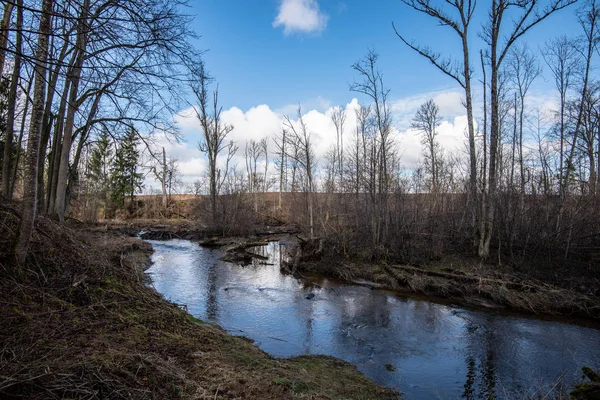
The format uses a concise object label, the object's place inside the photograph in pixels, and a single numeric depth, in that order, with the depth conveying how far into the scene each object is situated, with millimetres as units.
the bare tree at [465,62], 14459
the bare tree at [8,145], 10148
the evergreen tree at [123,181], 43812
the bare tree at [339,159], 42456
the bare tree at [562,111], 19439
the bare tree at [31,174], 4961
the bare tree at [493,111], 13844
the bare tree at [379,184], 16688
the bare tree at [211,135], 33431
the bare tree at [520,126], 23000
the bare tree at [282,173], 49528
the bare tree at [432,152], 32491
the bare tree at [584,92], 17484
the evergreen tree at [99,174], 39053
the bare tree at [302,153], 21695
